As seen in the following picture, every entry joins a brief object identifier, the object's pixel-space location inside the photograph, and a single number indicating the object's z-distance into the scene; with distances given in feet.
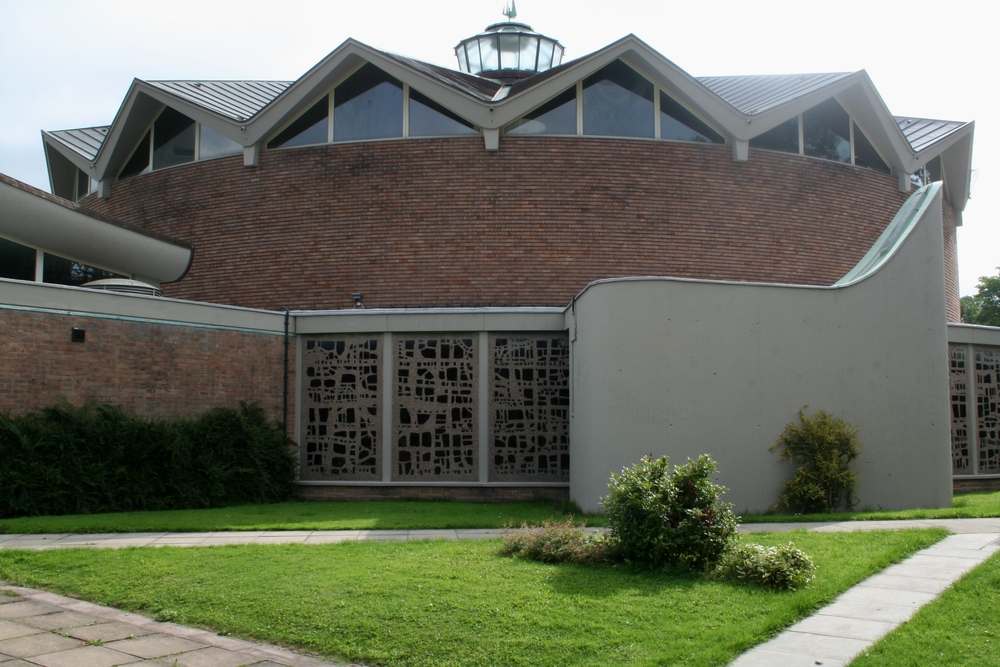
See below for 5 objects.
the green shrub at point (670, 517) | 24.54
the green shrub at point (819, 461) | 37.73
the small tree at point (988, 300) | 147.95
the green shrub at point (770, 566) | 22.53
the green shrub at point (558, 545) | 25.91
